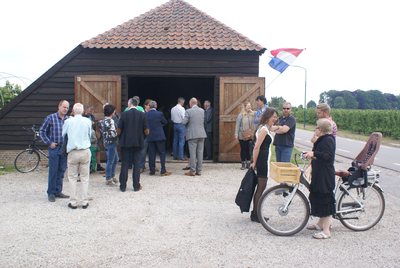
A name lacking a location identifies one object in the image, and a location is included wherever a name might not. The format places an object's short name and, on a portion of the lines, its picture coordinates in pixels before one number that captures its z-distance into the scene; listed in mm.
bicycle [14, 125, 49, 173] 7770
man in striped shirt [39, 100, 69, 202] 5398
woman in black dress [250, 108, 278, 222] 4086
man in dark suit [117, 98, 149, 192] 5938
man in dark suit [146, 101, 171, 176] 7176
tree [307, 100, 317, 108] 86950
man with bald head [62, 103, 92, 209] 4902
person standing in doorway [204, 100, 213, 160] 9281
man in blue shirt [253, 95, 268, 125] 6523
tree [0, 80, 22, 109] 22953
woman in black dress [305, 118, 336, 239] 3703
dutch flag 8930
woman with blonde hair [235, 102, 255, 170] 7940
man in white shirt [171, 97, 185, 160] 8758
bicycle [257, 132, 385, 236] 3871
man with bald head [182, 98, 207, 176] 7285
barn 8852
